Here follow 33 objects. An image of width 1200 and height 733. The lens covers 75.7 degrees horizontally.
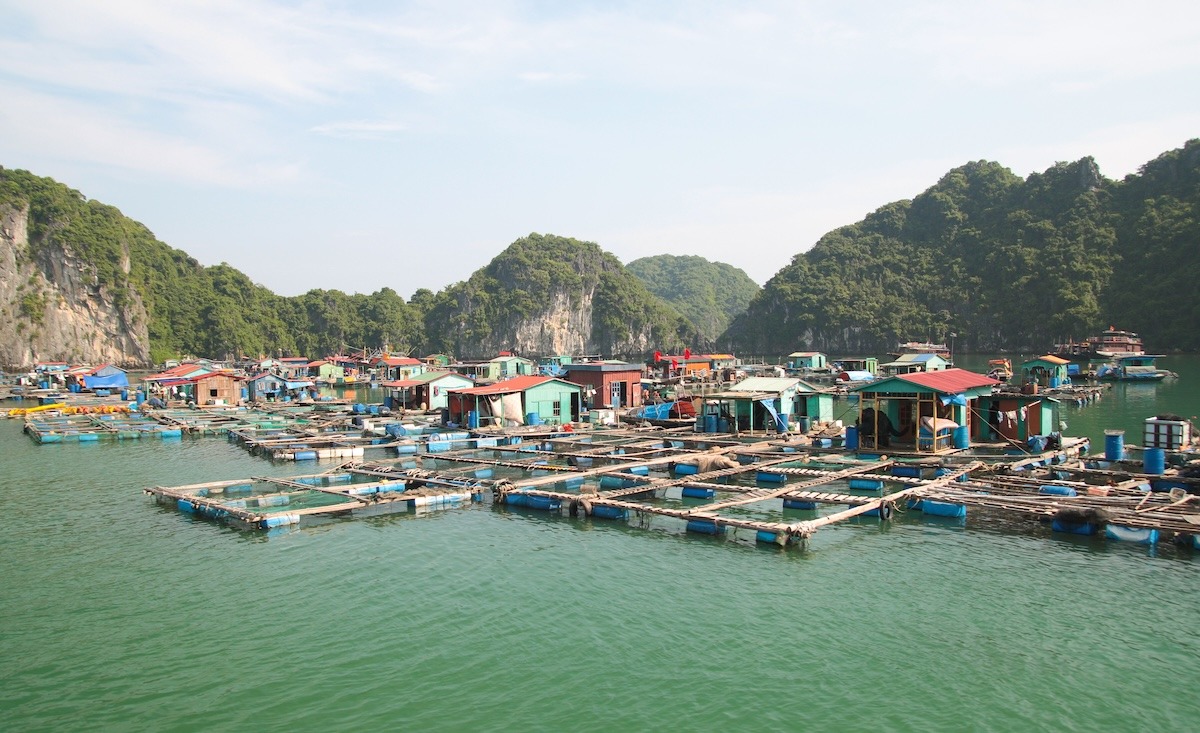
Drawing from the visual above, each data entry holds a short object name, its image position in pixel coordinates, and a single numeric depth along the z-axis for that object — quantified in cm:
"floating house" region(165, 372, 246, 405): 6000
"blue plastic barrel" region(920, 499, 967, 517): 2000
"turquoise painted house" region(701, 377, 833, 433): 3581
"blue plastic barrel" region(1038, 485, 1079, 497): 2034
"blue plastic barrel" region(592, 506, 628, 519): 2103
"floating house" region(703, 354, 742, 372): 8107
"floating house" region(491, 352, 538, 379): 8062
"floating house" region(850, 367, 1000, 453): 2770
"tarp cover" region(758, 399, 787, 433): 3562
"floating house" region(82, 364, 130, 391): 7394
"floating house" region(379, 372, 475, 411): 5102
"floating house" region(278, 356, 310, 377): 9349
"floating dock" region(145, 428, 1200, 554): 1864
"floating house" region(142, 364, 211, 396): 6456
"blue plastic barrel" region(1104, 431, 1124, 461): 2498
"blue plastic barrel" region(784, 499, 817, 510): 2108
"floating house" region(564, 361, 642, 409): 4738
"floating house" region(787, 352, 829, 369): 9025
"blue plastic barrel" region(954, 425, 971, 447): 2816
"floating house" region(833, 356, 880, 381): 7656
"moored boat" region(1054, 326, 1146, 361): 8762
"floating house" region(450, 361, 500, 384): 7862
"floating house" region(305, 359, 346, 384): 9192
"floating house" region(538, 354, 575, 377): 8206
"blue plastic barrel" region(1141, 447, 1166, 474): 2241
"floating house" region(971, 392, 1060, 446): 2906
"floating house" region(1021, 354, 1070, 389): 6303
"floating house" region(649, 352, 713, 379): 7150
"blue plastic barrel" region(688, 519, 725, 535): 1912
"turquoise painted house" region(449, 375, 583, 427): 4016
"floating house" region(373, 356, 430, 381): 8162
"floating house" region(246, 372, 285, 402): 6488
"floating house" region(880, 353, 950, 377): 6534
